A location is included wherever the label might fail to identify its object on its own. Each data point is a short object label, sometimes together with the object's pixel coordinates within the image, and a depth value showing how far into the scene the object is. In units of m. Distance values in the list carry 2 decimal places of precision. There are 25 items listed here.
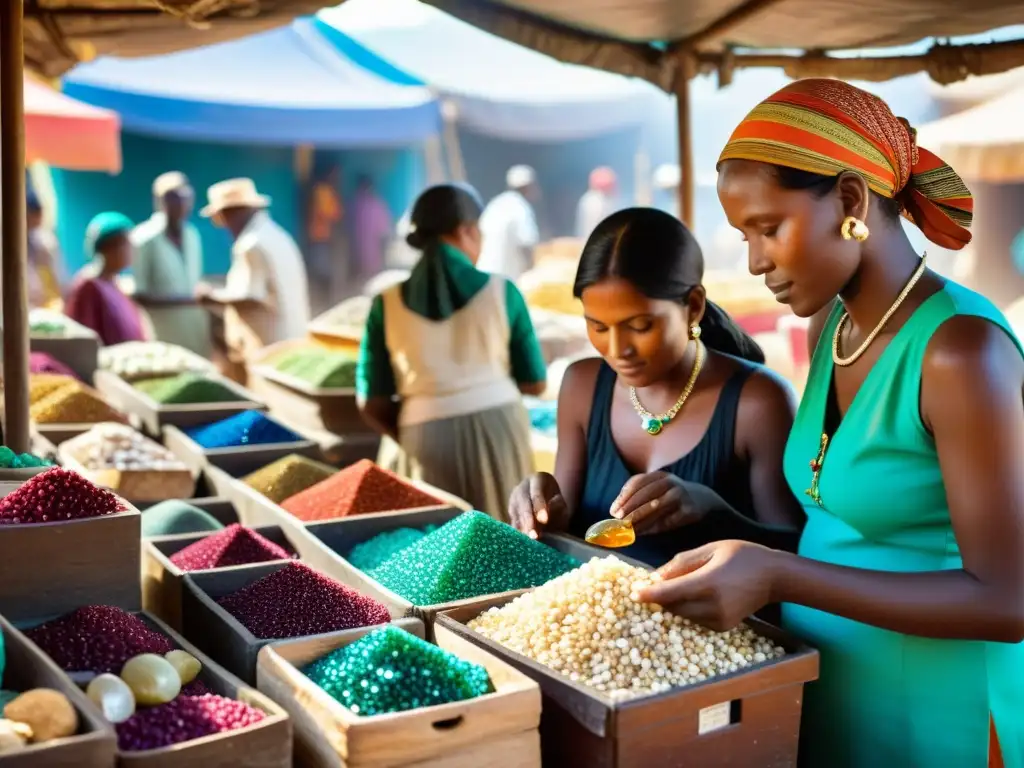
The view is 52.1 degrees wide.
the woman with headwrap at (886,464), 1.26
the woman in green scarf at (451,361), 3.44
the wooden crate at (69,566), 1.45
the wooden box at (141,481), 2.79
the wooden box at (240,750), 1.06
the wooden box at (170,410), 3.58
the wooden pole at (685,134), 3.03
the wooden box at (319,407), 4.24
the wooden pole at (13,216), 2.16
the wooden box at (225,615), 1.43
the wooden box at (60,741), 1.01
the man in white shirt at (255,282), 6.25
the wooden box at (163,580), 1.82
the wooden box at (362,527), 2.23
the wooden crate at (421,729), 1.10
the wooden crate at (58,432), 3.22
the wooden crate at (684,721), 1.18
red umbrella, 6.86
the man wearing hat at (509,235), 8.46
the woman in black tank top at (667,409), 1.93
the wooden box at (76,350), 4.44
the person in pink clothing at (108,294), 5.61
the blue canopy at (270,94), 10.05
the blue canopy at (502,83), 11.76
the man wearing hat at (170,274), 7.03
